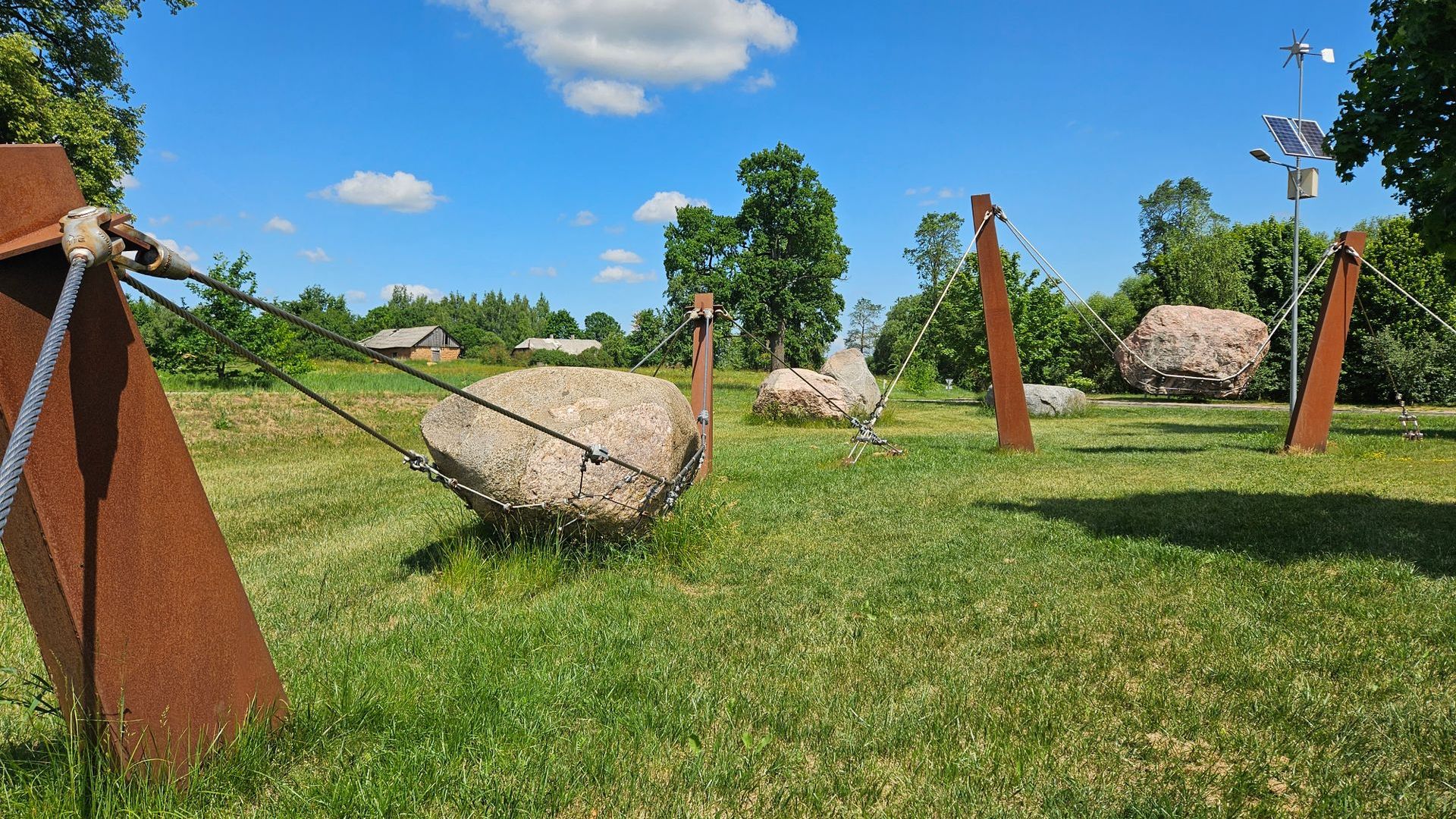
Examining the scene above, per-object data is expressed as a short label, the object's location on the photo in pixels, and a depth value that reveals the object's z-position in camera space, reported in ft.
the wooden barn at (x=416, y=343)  281.95
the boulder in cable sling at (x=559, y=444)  17.78
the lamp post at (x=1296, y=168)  58.13
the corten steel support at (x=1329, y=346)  35.70
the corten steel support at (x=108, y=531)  7.14
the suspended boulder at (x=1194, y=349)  44.37
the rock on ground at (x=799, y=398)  62.85
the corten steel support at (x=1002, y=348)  38.45
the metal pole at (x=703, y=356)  29.35
